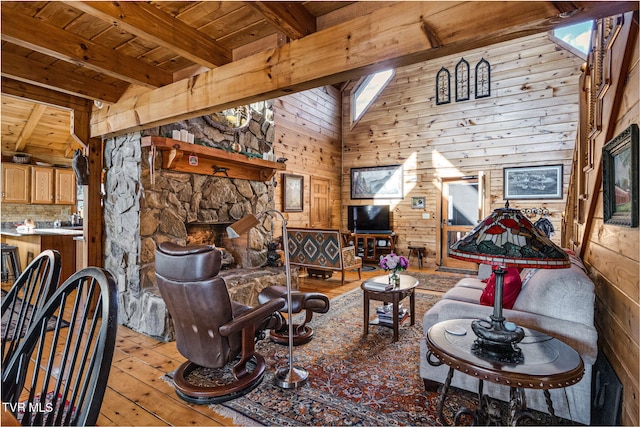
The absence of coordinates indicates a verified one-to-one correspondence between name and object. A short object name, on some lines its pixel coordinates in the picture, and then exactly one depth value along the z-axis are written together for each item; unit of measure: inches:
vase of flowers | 133.7
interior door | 290.2
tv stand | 289.3
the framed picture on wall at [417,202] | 288.0
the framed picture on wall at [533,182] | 235.1
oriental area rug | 77.7
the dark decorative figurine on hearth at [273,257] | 185.3
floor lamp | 83.5
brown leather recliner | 81.1
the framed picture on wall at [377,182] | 300.5
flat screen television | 298.8
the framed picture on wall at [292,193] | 254.4
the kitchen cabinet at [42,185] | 248.5
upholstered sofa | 73.0
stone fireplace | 132.9
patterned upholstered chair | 204.1
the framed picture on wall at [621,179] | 60.2
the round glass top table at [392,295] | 122.6
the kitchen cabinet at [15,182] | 237.1
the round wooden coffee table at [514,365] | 54.6
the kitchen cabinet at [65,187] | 262.5
